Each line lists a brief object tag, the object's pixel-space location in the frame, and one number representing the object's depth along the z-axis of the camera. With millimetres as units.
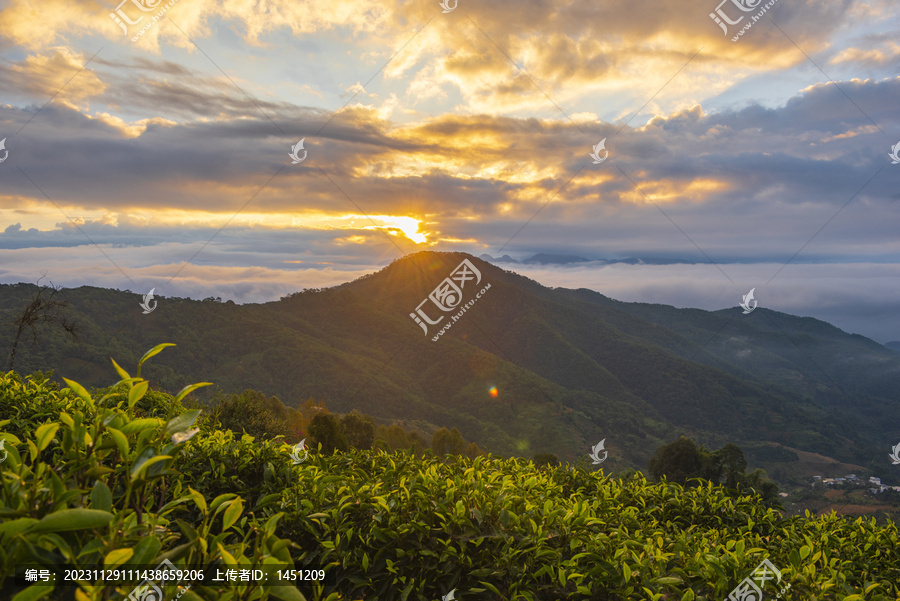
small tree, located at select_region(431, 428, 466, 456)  26984
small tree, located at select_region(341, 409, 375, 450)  23141
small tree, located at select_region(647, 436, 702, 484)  26125
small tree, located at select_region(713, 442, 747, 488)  24547
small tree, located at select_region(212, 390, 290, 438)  13367
